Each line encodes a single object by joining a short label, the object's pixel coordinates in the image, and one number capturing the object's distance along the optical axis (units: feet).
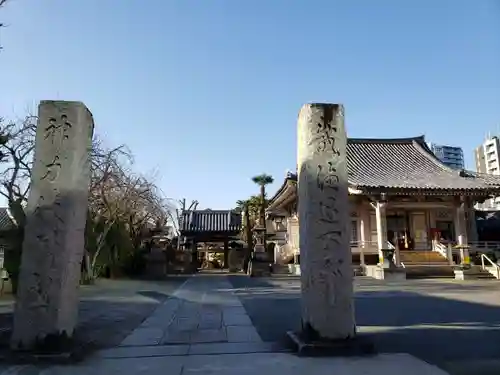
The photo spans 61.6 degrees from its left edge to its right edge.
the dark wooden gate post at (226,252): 114.01
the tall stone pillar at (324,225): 17.43
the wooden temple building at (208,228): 111.24
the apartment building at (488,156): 199.72
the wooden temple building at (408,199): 71.61
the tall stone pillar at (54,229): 17.01
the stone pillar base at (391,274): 63.08
